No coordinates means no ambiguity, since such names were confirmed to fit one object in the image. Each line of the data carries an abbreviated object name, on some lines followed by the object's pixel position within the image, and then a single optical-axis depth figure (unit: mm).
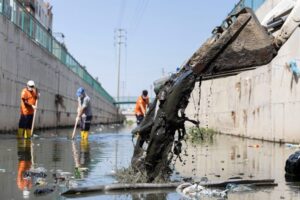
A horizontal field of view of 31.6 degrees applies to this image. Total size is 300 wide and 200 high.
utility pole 93769
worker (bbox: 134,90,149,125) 19391
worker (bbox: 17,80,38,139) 17344
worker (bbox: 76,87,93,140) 17516
